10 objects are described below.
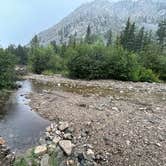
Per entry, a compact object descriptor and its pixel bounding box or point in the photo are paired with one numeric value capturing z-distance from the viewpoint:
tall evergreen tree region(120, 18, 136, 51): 28.18
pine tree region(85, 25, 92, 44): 37.13
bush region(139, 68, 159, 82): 17.03
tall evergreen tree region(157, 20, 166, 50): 31.18
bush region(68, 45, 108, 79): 16.36
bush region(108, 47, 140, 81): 16.40
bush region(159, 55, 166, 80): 19.21
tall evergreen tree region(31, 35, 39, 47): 43.06
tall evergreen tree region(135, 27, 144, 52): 28.62
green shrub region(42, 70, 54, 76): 21.08
